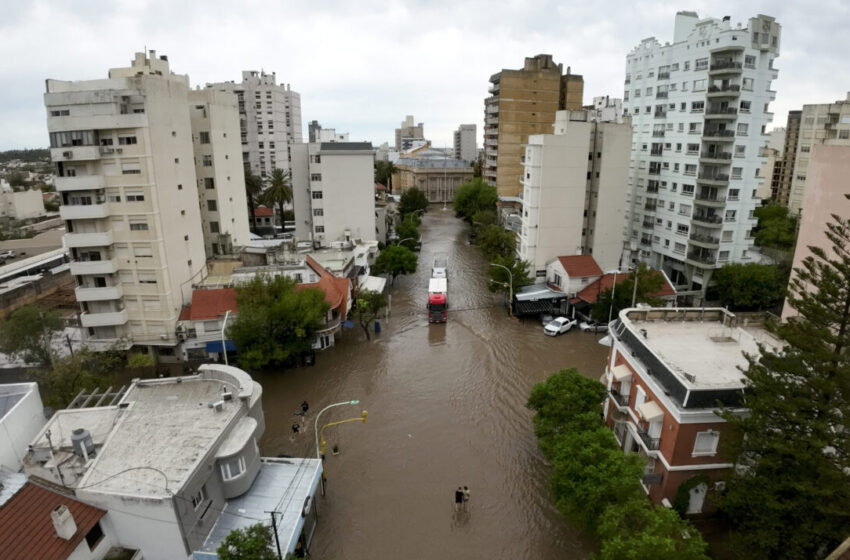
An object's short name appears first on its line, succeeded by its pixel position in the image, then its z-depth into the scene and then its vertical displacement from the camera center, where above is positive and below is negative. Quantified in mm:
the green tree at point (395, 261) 47656 -9201
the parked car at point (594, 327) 37875 -12167
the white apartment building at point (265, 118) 89750 +7975
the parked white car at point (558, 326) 37500 -12046
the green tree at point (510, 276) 41375 -9216
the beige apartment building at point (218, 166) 39969 -285
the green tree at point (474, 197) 76500 -5336
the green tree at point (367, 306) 36719 -10332
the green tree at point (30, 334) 26953 -9066
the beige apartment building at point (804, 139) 59906 +2588
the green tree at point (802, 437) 13945 -7717
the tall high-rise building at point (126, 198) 28812 -2107
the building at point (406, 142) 179175 +7240
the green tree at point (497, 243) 53938 -8523
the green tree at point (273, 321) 29578 -9251
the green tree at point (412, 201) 82250 -6205
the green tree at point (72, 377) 23359 -10270
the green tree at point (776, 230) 49156 -6765
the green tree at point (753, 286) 38281 -9324
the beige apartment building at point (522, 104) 72688 +8341
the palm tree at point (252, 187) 61469 -2930
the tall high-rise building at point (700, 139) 37906 +1823
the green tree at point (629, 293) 35406 -9204
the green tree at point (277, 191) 56812 -3186
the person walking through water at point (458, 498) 20406 -13299
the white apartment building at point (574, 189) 42500 -2314
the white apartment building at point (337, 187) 49500 -2382
